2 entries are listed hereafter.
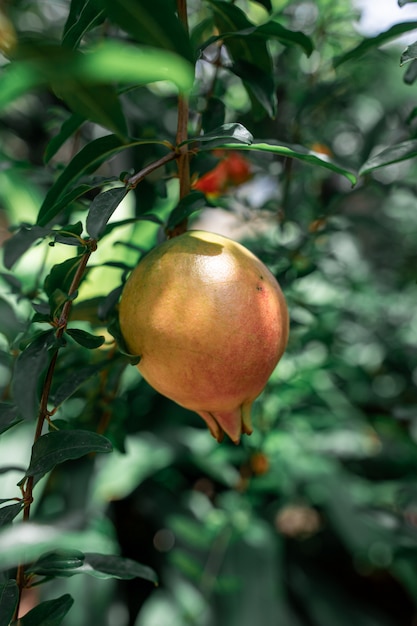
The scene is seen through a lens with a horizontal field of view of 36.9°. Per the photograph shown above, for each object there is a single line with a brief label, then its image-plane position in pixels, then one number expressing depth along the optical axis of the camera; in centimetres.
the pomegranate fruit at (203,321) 35
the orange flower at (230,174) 80
